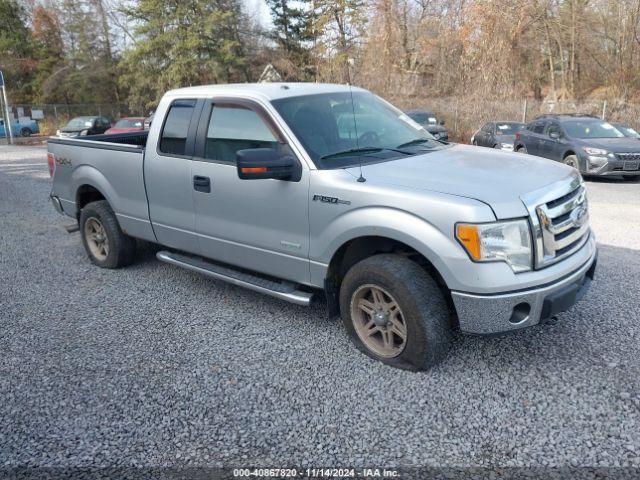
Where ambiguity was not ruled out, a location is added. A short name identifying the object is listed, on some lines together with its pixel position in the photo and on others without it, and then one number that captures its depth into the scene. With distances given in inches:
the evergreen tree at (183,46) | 1416.1
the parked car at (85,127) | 1018.7
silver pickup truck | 128.0
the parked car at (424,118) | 829.1
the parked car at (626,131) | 530.9
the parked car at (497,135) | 655.1
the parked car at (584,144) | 477.7
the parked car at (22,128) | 1338.3
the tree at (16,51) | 1697.8
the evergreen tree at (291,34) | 1531.7
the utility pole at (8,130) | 1137.4
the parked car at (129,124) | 879.8
